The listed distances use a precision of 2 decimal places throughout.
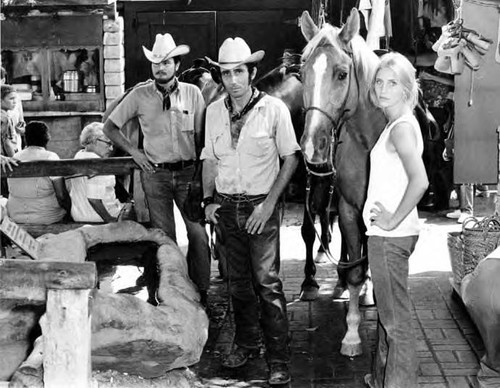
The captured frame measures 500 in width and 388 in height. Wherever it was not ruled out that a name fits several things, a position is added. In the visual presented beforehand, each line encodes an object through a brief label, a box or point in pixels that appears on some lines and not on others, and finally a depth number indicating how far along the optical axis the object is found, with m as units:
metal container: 15.68
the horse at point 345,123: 6.33
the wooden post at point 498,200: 7.77
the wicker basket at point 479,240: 7.61
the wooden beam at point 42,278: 4.58
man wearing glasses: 9.09
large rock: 5.31
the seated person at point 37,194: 9.00
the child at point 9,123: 12.02
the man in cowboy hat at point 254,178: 6.24
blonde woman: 5.44
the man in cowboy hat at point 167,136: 7.66
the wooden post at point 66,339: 4.62
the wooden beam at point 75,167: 8.13
